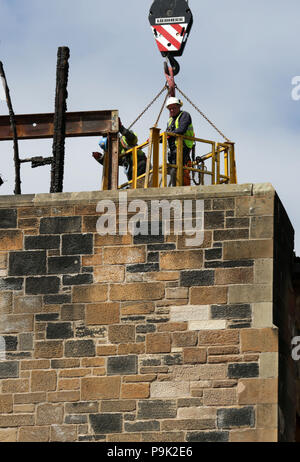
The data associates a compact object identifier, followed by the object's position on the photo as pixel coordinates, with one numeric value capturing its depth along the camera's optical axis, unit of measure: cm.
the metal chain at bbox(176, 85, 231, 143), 2056
